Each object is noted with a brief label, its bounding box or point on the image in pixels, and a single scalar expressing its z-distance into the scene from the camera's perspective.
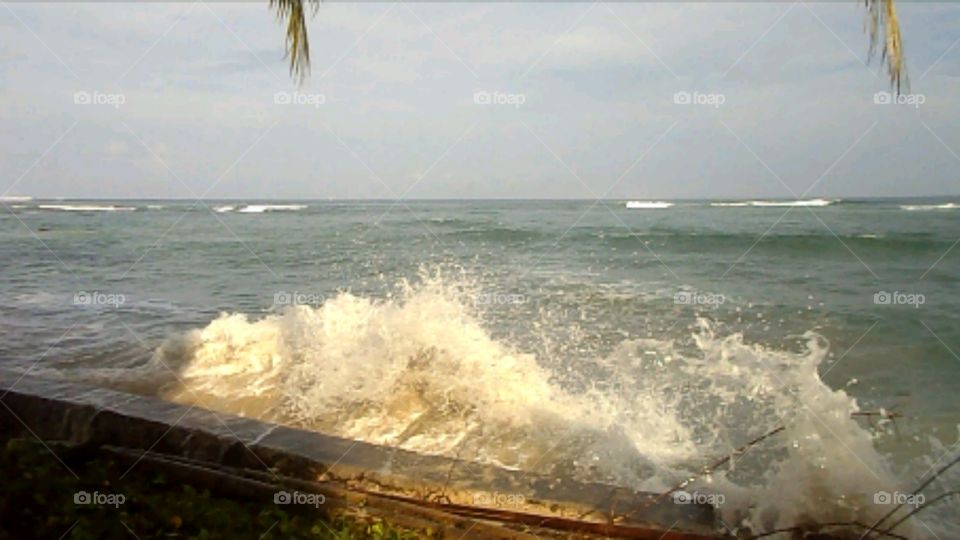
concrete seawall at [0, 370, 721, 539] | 2.83
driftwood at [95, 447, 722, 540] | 2.76
